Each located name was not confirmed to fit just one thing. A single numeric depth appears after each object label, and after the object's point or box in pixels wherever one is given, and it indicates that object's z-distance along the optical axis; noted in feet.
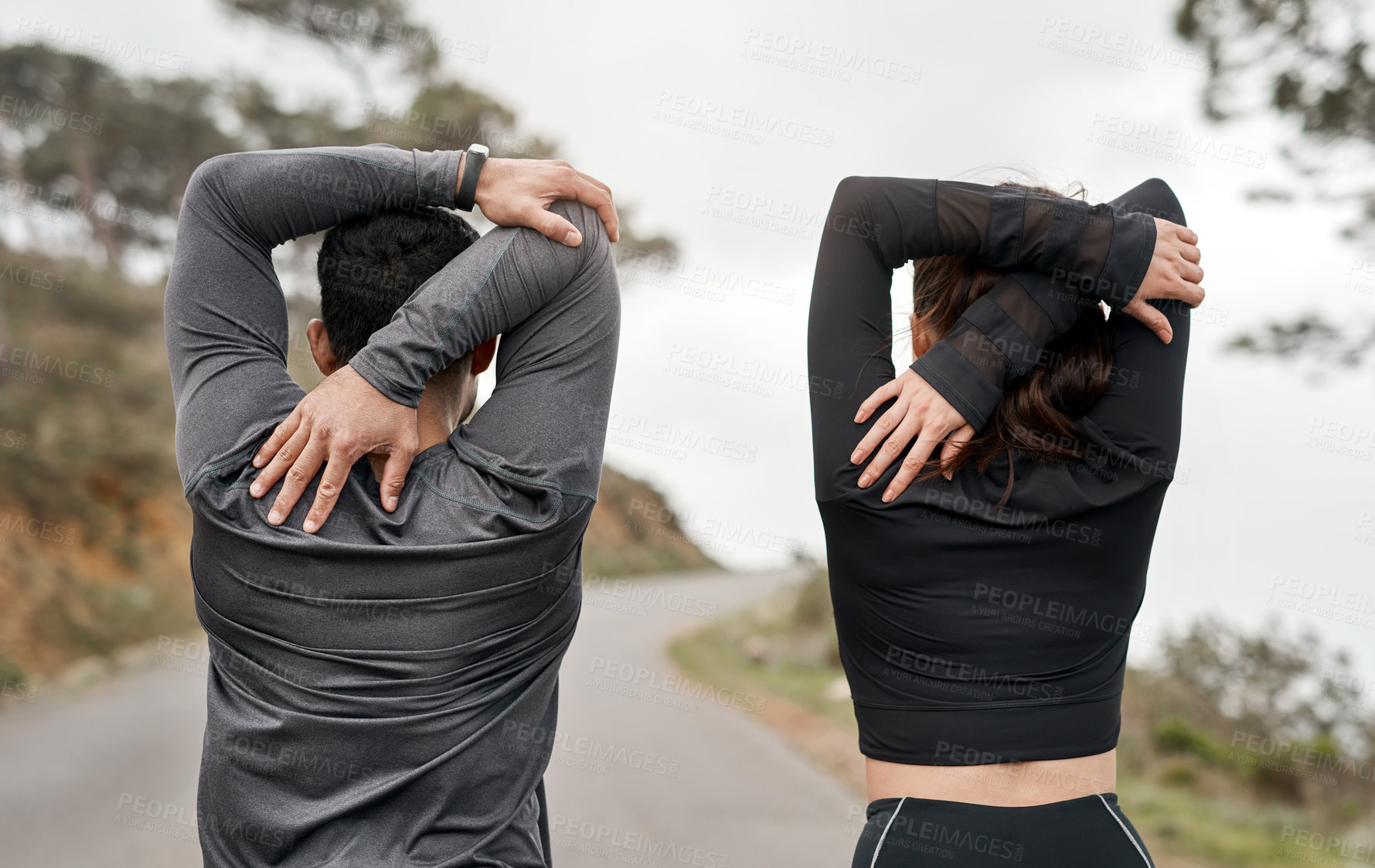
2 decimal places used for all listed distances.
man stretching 4.66
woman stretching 4.95
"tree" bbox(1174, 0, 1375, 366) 18.66
